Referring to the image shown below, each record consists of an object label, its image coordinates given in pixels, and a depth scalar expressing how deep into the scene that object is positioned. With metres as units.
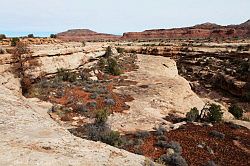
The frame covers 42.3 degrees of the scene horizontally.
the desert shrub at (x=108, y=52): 41.59
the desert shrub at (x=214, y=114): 22.39
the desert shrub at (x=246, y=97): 39.78
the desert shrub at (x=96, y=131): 16.90
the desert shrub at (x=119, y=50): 49.58
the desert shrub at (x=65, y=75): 29.81
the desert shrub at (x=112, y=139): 16.25
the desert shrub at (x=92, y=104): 23.61
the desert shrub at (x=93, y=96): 25.67
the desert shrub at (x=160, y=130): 18.44
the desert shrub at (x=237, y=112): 29.66
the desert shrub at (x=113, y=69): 34.78
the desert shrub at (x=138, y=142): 16.85
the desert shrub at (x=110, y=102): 24.14
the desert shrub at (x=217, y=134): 18.68
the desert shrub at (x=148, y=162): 11.44
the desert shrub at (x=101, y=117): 19.52
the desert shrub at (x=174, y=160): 14.09
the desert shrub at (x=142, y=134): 17.95
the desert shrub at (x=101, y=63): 36.28
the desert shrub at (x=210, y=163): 14.63
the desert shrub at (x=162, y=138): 17.52
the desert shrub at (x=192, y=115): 22.37
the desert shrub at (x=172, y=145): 16.04
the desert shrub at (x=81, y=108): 22.47
